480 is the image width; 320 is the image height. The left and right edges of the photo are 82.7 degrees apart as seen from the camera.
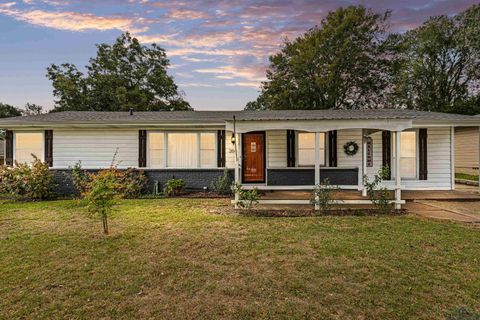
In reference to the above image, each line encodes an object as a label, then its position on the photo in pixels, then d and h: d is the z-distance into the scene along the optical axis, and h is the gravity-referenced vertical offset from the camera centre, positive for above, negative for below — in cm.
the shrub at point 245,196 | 709 -91
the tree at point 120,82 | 2378 +734
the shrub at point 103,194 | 512 -61
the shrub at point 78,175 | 982 -47
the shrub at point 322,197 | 703 -93
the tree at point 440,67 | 2578 +940
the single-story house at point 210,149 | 1029 +48
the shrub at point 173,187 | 991 -93
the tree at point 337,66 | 2386 +859
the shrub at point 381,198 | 694 -97
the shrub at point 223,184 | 1016 -85
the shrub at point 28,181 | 923 -64
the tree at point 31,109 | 4266 +836
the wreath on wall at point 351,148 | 1053 +51
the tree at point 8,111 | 3828 +747
